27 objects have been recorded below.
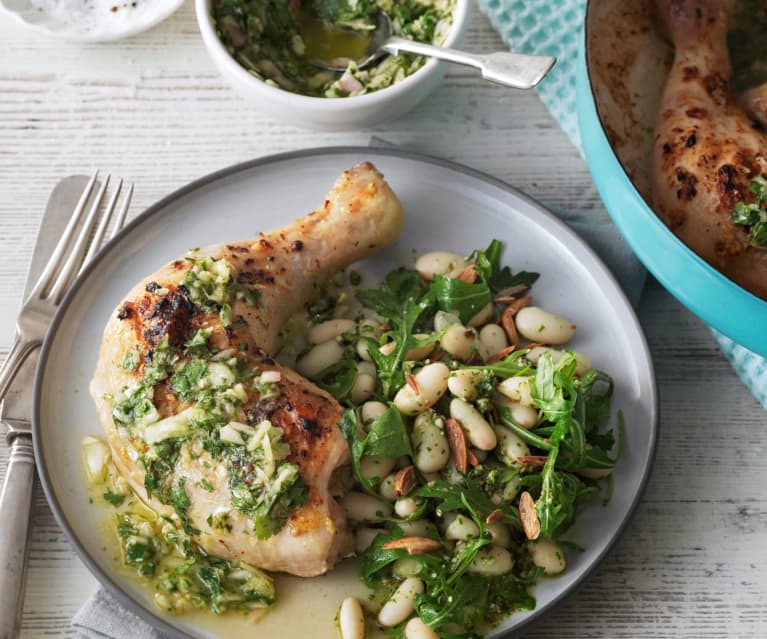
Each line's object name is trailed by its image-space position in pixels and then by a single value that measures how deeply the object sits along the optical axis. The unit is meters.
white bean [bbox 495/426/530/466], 1.98
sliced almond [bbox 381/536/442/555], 1.92
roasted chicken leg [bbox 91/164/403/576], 1.86
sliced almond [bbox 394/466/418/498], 1.96
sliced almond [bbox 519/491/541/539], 1.91
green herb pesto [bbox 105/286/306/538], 1.86
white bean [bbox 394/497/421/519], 1.94
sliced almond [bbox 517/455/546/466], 1.97
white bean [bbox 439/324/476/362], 2.10
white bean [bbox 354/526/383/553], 1.97
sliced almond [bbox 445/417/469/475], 1.98
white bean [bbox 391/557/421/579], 1.93
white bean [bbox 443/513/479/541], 1.93
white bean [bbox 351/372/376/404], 2.10
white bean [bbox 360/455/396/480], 1.97
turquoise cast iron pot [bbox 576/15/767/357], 1.79
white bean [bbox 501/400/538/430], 2.00
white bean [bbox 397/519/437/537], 1.95
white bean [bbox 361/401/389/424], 2.01
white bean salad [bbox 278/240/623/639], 1.92
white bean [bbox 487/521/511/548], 1.94
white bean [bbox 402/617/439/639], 1.86
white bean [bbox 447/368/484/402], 2.01
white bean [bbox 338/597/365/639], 1.88
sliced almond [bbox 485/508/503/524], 1.92
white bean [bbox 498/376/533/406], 2.00
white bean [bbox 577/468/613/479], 2.03
